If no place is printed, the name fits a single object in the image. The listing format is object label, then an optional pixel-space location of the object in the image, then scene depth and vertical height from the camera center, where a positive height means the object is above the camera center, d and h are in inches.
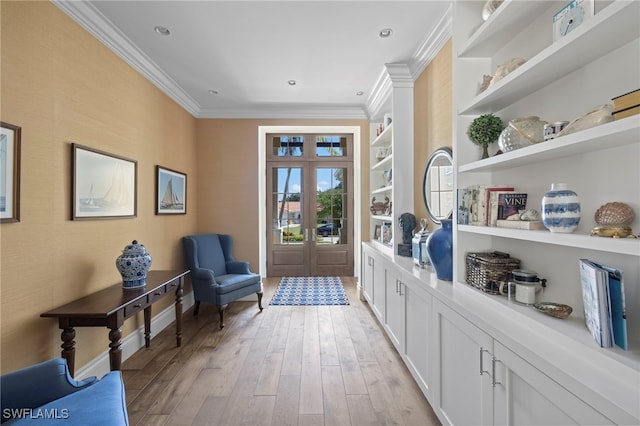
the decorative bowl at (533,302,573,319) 46.6 -15.7
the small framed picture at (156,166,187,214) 129.3 +12.1
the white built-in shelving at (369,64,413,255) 124.4 +31.5
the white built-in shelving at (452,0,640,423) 35.7 +10.3
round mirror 95.3 +10.5
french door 207.2 +7.0
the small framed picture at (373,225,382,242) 161.0 -10.5
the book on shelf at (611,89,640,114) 34.5 +14.1
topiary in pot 65.3 +19.7
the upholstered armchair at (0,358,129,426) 43.7 -30.5
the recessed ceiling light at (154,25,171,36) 94.8 +62.4
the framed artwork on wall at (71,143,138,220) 83.0 +10.3
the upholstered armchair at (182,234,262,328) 132.4 -29.2
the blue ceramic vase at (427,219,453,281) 78.2 -9.9
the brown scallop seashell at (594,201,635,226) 40.4 +0.1
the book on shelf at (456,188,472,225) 69.5 +2.4
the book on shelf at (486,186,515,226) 62.4 +2.9
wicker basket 61.1 -12.0
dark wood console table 71.2 -24.9
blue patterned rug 159.8 -46.8
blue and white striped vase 44.0 +0.8
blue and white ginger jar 91.0 -15.8
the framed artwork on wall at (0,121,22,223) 62.0 +9.8
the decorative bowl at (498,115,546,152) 53.3 +15.6
